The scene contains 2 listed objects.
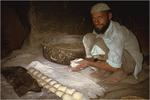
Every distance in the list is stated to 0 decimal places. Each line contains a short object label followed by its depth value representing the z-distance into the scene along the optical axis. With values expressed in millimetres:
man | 3186
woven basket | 3730
